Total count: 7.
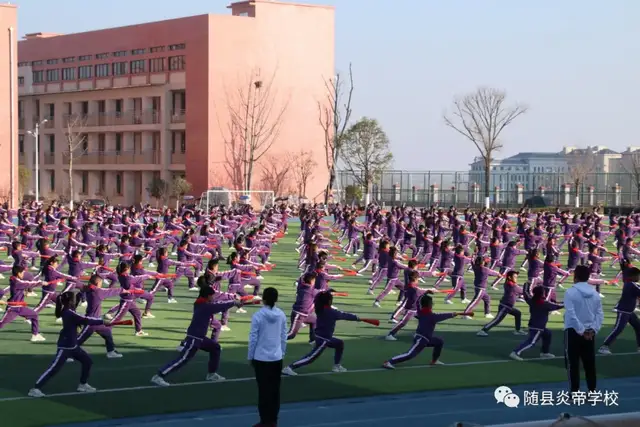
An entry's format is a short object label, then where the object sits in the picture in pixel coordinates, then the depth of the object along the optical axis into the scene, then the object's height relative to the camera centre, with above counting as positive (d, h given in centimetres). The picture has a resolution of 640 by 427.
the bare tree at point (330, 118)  6888 +437
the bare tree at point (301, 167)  6731 +115
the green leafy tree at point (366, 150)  7444 +252
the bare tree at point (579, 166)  7098 +196
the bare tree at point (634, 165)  7206 +211
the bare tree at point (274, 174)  6694 +69
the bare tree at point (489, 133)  7538 +381
